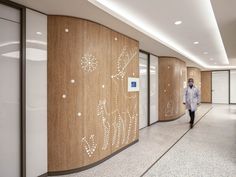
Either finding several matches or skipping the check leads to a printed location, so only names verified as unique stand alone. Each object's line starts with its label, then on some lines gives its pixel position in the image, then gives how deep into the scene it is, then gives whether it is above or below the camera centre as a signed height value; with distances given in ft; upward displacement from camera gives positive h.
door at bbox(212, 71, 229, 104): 45.03 +0.38
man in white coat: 20.95 -1.12
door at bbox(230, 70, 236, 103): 44.11 +0.62
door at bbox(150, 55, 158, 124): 22.15 -0.08
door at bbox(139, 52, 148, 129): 19.89 -0.18
